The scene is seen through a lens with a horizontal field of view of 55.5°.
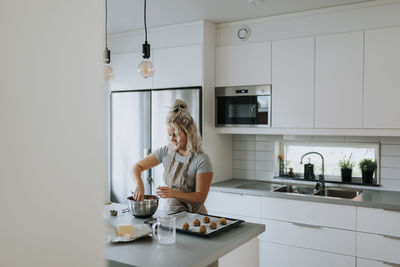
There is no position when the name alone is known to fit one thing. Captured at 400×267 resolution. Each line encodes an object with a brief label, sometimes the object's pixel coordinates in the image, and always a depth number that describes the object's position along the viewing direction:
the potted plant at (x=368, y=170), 3.40
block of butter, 1.91
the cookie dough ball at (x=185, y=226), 2.03
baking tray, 1.98
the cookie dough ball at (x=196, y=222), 2.08
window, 3.48
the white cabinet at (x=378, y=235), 2.80
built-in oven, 3.56
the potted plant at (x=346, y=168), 3.53
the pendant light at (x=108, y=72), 2.59
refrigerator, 3.78
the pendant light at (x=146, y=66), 2.38
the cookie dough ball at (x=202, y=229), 1.97
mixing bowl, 2.31
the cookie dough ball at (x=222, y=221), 2.11
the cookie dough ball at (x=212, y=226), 2.04
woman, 2.44
